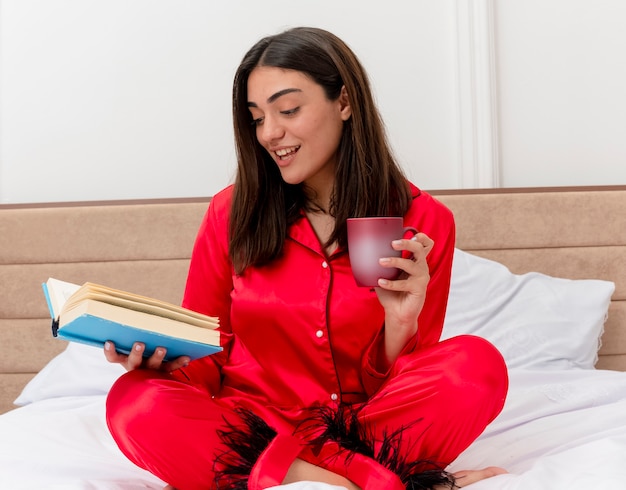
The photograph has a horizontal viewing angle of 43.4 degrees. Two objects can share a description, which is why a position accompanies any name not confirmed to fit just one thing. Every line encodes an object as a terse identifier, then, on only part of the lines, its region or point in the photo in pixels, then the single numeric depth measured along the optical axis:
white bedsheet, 1.30
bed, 1.74
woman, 1.35
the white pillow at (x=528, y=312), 2.21
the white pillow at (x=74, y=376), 2.09
